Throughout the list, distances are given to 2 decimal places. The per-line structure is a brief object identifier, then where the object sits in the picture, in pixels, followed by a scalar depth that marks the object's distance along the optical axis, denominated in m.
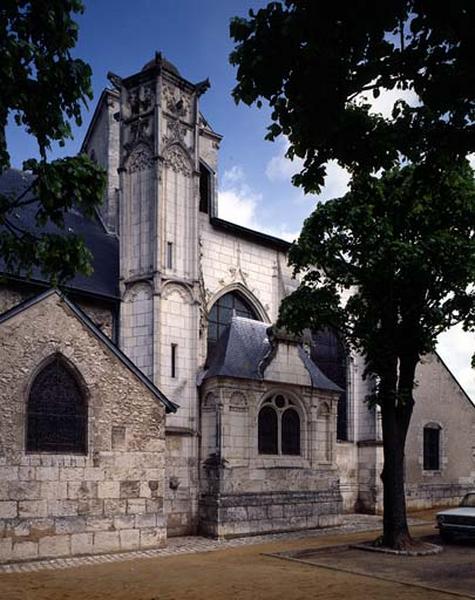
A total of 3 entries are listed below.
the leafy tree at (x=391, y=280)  14.69
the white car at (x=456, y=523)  16.16
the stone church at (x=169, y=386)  14.00
